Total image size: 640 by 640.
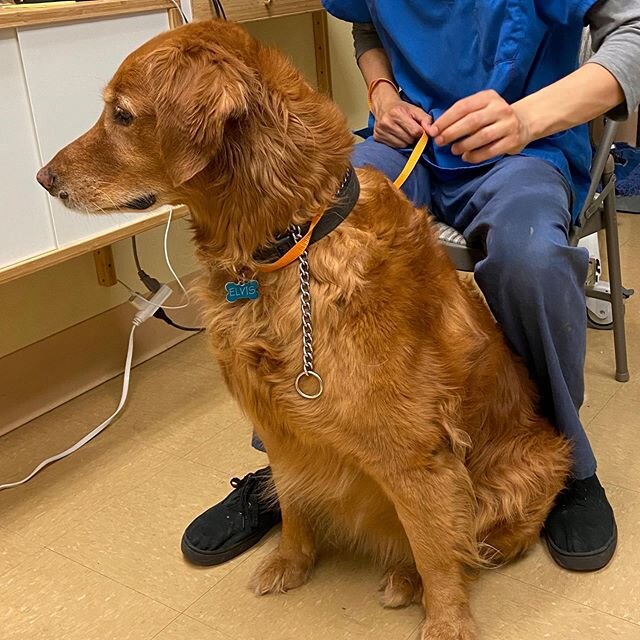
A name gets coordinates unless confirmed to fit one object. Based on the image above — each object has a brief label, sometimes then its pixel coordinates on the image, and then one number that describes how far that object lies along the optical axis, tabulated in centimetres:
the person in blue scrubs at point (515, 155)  127
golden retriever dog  103
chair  145
